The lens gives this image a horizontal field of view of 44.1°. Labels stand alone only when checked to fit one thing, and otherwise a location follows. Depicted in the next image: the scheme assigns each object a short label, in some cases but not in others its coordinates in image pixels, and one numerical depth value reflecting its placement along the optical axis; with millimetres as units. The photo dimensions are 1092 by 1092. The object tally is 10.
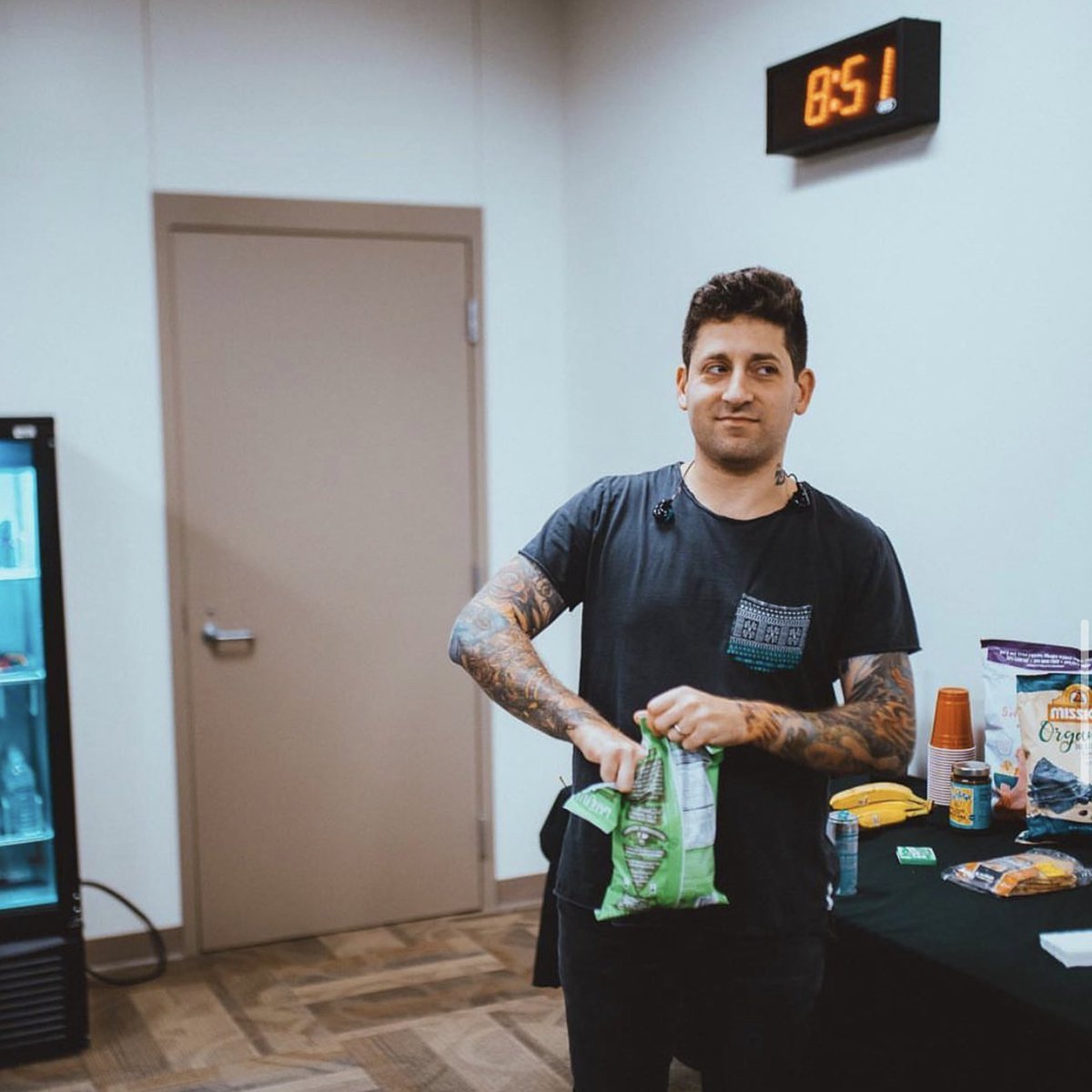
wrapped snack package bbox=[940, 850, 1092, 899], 2062
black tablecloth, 1687
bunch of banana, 2463
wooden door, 3727
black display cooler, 3098
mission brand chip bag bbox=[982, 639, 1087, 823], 2389
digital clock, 2617
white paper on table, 1779
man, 1586
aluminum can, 2131
